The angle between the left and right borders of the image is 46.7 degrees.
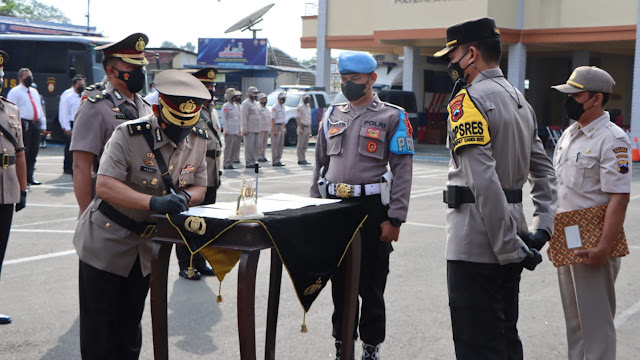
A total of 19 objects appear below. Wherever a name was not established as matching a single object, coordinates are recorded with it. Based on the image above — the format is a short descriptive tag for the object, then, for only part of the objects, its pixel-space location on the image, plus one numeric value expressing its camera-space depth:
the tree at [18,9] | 62.44
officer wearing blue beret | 4.82
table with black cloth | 3.57
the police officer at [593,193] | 4.36
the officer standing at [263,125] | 20.84
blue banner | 42.28
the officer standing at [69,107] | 16.09
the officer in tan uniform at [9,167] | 5.69
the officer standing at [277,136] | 20.34
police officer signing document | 3.83
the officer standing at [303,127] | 20.94
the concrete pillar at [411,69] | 30.66
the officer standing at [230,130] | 18.84
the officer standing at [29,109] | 14.65
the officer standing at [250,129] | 19.42
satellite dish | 45.19
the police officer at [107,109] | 4.60
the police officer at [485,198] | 3.54
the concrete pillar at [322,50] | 33.22
